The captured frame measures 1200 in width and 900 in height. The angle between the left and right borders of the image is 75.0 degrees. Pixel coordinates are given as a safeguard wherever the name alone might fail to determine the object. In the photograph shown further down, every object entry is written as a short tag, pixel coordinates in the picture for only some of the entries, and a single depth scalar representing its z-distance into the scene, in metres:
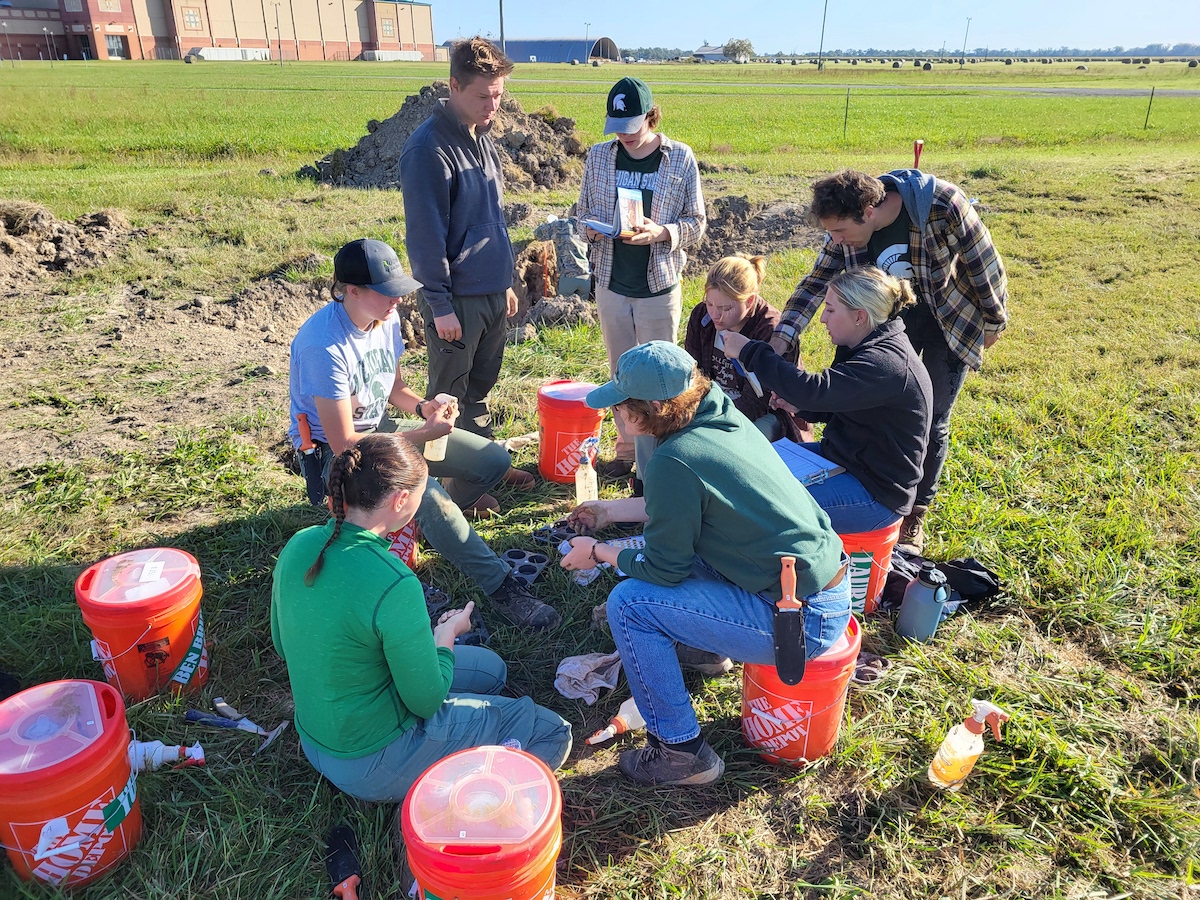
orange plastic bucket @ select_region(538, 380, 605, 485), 4.61
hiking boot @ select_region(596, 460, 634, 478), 4.98
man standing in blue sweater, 3.92
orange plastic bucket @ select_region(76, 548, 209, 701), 2.90
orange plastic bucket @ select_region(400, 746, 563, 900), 1.91
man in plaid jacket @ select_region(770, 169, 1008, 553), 3.60
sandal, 3.26
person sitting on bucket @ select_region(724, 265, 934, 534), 3.16
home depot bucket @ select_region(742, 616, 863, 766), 2.69
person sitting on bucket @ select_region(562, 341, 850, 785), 2.48
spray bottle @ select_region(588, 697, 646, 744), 2.98
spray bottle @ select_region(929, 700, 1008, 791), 2.71
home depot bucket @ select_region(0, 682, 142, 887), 2.17
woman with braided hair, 2.27
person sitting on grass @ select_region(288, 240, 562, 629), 3.34
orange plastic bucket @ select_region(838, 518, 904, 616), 3.41
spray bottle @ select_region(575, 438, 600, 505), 3.97
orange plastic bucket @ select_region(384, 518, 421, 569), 3.77
